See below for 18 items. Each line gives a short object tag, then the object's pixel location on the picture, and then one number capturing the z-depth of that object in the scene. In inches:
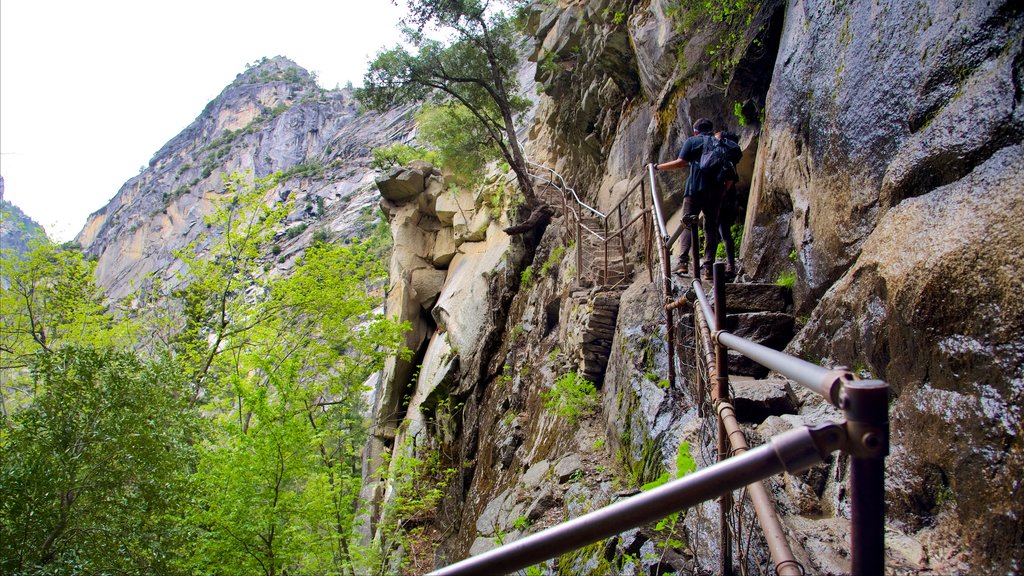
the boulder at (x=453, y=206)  733.3
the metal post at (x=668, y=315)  168.2
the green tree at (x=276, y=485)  254.5
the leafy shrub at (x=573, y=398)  246.7
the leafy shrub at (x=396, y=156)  824.9
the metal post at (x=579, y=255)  328.8
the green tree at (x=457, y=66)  530.0
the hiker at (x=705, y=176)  199.8
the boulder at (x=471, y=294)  548.4
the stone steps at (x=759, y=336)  135.7
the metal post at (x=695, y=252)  142.7
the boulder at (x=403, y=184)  778.8
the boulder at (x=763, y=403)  135.0
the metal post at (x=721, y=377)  84.9
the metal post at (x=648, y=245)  234.1
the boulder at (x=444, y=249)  756.5
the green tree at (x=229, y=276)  414.6
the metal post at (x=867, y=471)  31.0
